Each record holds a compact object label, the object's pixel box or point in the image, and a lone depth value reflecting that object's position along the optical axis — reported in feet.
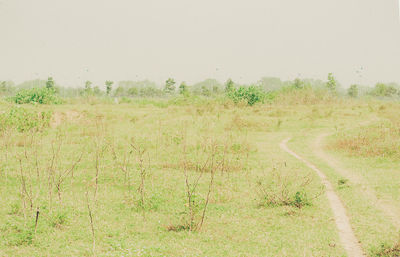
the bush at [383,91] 277.64
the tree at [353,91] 274.36
